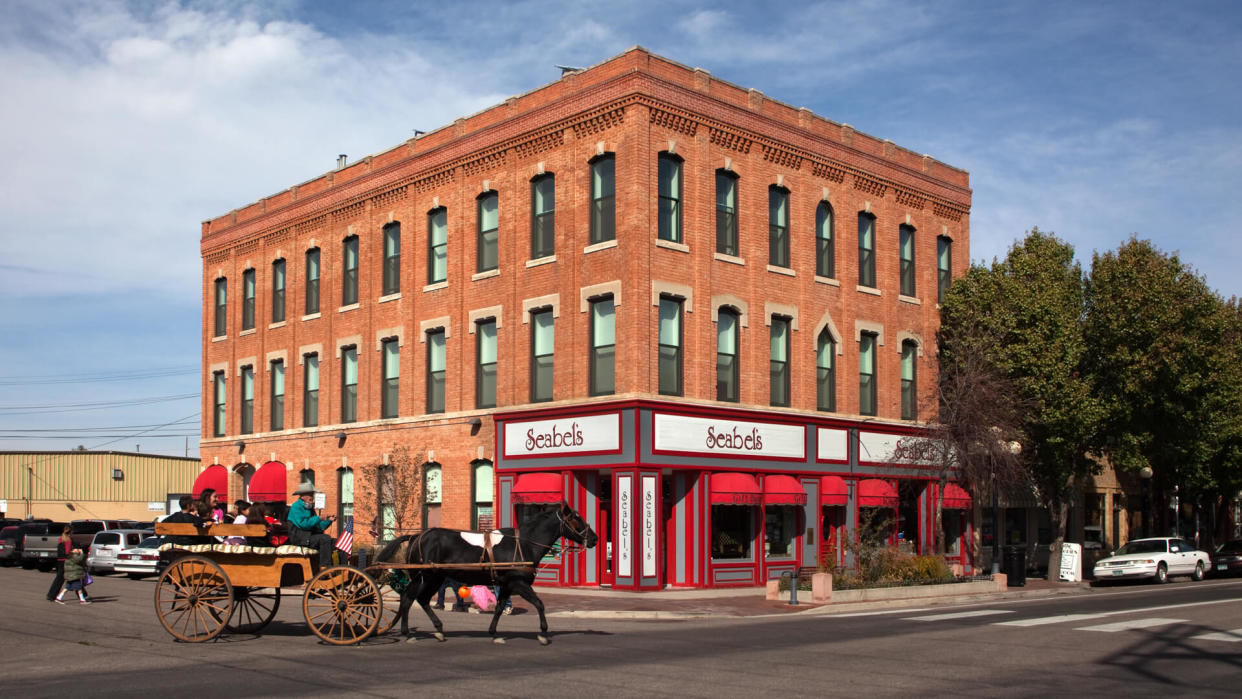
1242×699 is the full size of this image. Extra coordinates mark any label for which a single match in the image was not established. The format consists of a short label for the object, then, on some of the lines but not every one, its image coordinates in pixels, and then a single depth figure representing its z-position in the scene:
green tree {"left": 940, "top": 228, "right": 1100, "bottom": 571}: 37.12
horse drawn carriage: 16.83
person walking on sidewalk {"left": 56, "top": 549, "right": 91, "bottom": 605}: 26.34
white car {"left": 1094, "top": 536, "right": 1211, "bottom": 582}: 38.22
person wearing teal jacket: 17.53
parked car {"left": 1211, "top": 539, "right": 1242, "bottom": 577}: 42.88
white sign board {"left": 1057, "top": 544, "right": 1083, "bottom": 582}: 38.50
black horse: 17.66
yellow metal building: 81.75
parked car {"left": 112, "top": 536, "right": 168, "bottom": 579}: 38.97
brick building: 31.62
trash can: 34.91
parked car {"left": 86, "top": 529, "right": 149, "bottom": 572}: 40.35
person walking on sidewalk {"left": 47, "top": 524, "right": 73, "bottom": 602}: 26.80
